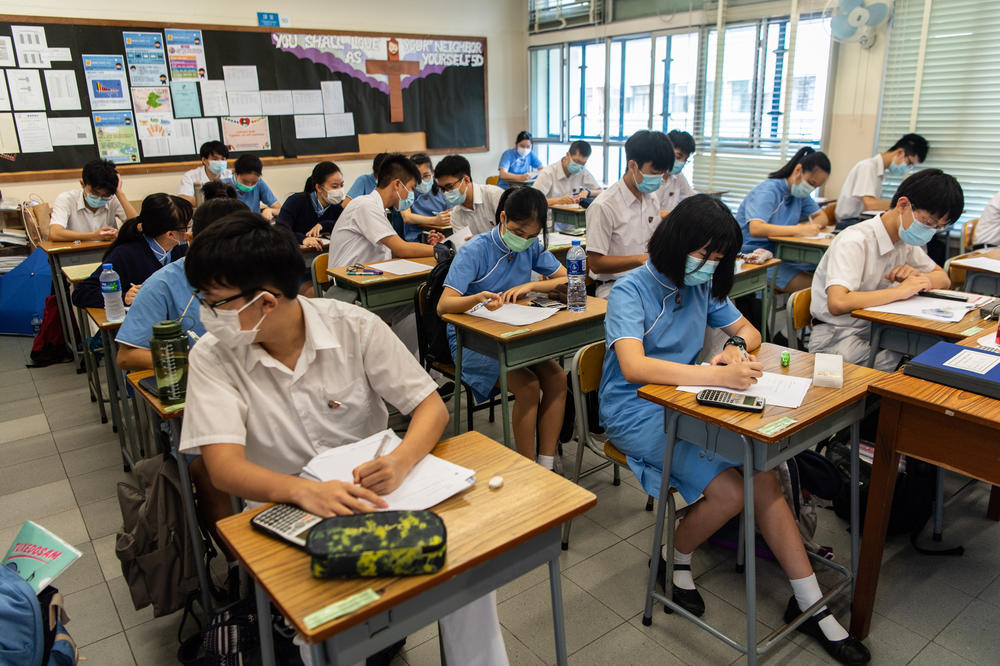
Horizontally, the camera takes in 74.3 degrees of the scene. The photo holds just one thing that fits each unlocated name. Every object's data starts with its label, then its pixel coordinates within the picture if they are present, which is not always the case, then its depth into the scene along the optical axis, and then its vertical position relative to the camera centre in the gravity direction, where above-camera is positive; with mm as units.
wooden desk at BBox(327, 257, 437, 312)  3299 -639
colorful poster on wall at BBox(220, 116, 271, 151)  6594 +287
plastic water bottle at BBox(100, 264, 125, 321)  2602 -489
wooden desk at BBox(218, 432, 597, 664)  1025 -649
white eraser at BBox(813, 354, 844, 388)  1833 -624
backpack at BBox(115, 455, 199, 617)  1823 -1006
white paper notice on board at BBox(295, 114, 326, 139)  7004 +344
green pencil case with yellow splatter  1037 -596
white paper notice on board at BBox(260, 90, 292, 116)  6746 +589
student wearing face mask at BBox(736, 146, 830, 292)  4230 -411
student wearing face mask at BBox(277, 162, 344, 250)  4941 -332
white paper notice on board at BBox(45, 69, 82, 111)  5660 +659
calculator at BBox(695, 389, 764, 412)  1680 -635
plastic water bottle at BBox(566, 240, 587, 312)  2709 -537
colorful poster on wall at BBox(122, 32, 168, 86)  5957 +947
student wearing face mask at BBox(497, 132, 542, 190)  7664 -92
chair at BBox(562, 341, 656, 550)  2162 -753
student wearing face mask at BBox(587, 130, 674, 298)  3441 -336
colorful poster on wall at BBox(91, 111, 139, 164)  5938 +266
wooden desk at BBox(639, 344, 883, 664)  1643 -722
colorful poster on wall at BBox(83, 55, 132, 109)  5816 +736
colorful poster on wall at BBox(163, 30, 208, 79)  6148 +1004
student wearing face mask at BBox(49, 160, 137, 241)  4434 -283
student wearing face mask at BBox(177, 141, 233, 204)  5965 -58
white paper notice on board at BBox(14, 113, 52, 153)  5605 +305
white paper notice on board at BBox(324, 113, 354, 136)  7191 +376
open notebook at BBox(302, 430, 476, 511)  1261 -626
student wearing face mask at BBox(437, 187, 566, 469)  2689 -571
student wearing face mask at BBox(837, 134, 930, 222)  5074 -220
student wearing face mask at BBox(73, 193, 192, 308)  2697 -318
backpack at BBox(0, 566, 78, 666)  1231 -863
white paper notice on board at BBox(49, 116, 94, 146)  5746 +311
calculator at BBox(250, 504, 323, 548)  1147 -629
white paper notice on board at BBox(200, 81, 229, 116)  6379 +608
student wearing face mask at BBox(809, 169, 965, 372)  2623 -511
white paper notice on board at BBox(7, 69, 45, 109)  5512 +651
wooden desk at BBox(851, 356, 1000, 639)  1599 -732
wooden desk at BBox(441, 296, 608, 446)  2471 -695
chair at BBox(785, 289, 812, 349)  2803 -696
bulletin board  5641 +667
